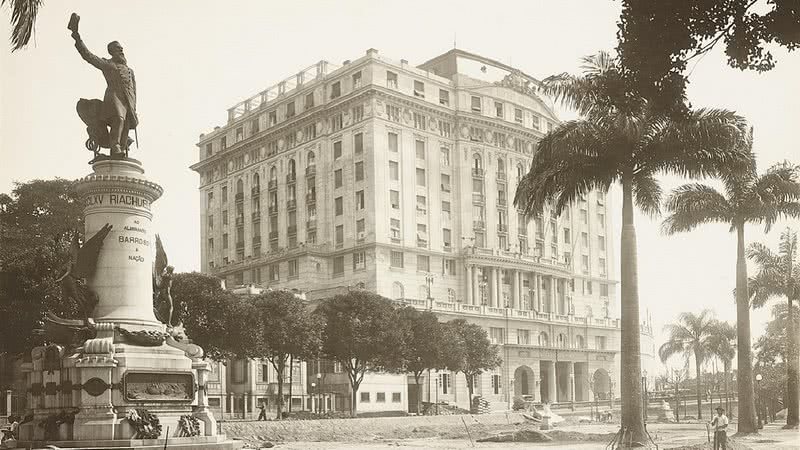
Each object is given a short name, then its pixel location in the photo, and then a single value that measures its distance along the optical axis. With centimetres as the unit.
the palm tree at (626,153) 3114
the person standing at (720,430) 3234
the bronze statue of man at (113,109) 2917
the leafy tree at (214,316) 6319
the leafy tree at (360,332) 7281
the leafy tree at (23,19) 1656
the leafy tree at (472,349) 8485
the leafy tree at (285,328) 6744
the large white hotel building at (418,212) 10619
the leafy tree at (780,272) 4638
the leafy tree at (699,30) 1487
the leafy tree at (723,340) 9756
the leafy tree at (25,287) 5125
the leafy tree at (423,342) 7812
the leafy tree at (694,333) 9831
